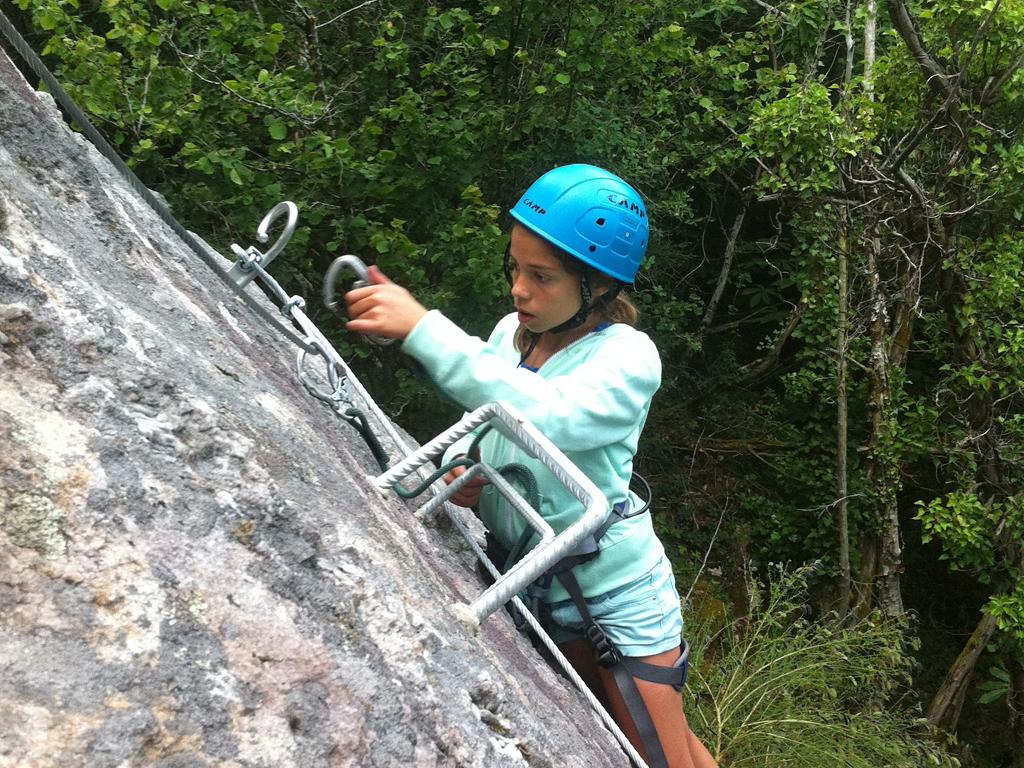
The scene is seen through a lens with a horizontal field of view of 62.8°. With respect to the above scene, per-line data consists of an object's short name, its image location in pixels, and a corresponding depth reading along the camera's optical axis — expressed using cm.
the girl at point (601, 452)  190
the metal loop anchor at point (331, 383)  174
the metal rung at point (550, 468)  129
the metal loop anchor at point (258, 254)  158
